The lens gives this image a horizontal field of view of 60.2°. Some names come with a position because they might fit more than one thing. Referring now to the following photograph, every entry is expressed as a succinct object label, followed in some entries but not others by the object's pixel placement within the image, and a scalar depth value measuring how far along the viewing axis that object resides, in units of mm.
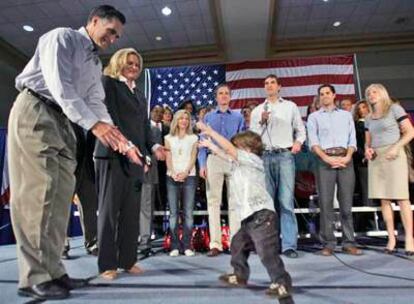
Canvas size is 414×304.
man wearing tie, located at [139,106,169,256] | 3162
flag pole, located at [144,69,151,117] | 5783
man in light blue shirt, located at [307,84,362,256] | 3012
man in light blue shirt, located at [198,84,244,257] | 3131
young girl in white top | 3217
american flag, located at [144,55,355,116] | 5445
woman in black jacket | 2135
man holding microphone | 2904
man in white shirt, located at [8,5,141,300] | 1623
